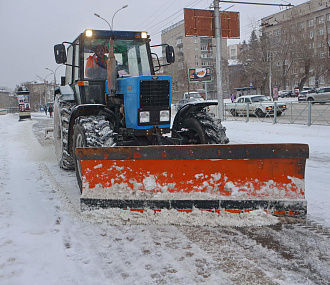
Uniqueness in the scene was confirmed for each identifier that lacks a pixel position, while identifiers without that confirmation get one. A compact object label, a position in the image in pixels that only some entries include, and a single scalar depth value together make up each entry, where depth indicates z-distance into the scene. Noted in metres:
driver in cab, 5.98
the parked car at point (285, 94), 51.14
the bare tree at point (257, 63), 48.13
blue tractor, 5.32
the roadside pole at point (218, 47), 16.94
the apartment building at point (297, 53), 48.12
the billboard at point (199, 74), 34.89
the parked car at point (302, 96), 35.64
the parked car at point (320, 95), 29.15
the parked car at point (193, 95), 36.62
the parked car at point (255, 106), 19.85
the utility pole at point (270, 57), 44.08
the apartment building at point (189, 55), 62.96
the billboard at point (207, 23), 17.50
